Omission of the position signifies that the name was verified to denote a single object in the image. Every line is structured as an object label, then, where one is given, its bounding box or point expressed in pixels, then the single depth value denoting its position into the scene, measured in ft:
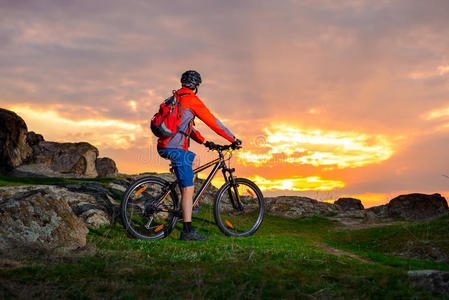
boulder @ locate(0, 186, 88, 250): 21.67
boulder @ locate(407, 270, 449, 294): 16.04
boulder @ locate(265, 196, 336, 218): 54.95
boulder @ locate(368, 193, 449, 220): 58.08
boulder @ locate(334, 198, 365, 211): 75.62
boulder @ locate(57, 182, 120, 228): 30.58
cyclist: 27.12
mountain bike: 28.40
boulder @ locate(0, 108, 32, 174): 83.30
